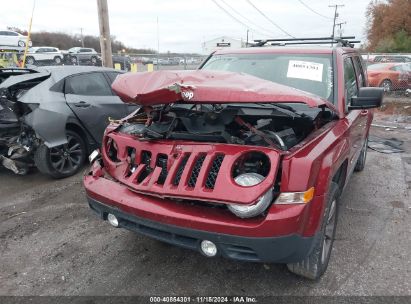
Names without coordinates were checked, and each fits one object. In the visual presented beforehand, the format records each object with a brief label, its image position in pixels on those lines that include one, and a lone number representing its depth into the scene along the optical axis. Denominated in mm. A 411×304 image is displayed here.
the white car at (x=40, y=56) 27422
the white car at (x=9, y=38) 29978
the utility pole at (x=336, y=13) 57425
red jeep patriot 2260
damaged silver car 4922
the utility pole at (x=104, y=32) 9078
